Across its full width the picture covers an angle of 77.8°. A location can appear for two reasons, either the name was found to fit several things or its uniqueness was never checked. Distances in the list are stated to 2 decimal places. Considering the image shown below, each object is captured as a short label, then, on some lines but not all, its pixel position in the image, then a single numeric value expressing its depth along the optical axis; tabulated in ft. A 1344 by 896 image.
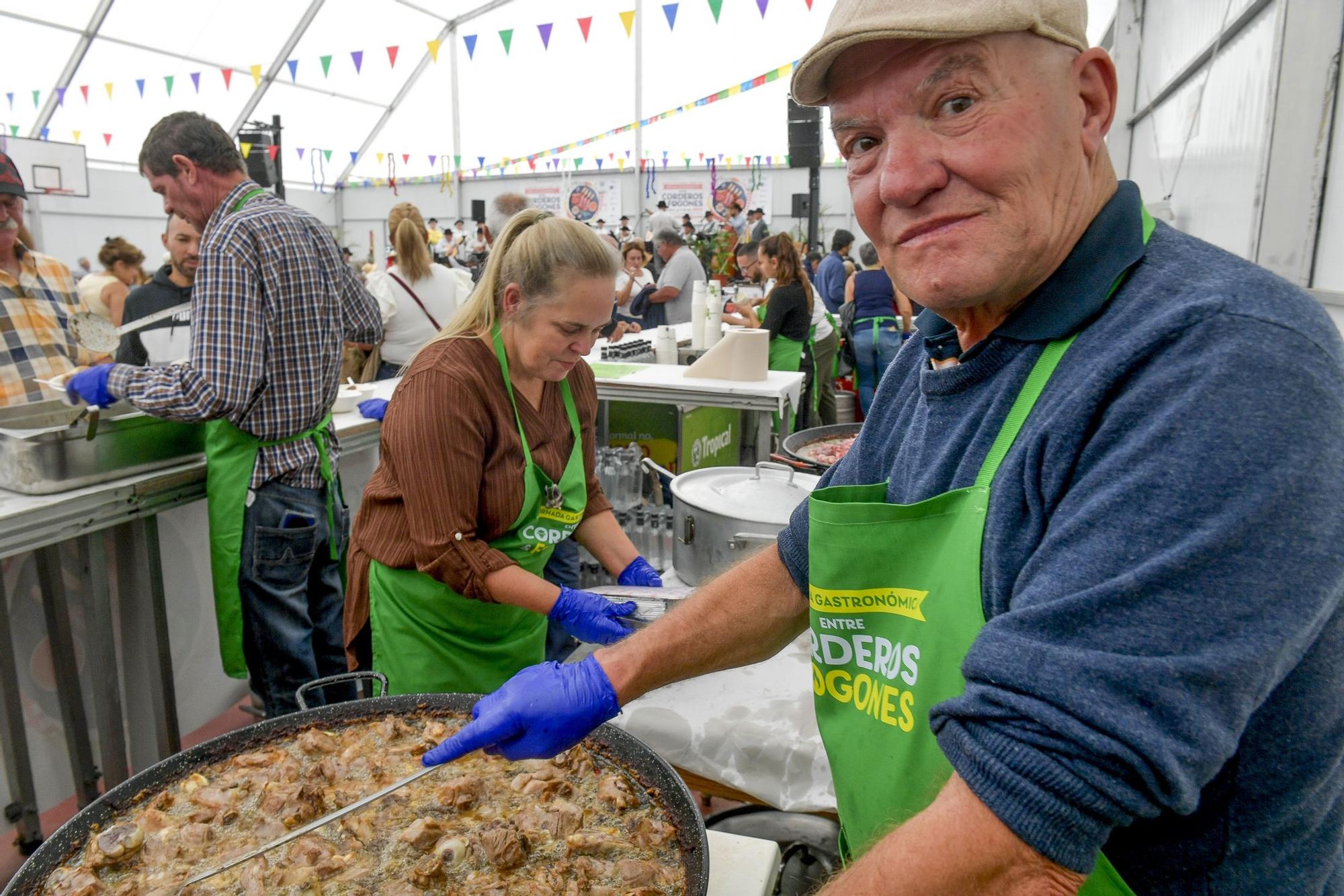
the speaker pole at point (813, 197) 27.94
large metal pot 7.68
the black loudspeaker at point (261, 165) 16.97
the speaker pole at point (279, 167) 19.08
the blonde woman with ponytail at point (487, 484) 6.60
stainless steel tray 7.78
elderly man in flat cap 2.10
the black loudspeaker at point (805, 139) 27.78
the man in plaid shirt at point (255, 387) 8.63
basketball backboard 34.86
